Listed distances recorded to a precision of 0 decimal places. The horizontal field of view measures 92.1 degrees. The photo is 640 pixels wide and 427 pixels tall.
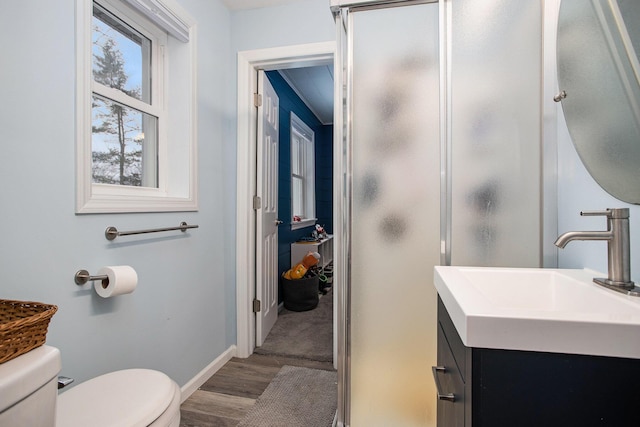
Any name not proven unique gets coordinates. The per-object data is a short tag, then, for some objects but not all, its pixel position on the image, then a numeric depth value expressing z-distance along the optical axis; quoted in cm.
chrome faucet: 78
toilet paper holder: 118
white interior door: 238
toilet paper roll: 121
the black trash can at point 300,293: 323
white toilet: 60
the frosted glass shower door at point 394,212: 129
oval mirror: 78
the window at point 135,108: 123
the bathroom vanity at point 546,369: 52
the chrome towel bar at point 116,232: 130
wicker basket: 62
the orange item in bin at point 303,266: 328
